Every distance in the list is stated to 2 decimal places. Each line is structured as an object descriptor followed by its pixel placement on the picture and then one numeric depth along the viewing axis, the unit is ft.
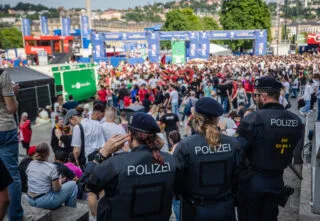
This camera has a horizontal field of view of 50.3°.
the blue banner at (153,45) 113.09
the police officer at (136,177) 8.07
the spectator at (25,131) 28.17
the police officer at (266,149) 11.25
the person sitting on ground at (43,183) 13.50
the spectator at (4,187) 6.90
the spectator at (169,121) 28.25
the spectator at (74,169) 16.55
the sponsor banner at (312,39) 147.80
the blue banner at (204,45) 113.19
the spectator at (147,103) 38.73
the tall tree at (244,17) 187.62
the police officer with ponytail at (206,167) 9.52
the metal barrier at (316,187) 12.44
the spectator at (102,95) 46.76
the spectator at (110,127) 18.99
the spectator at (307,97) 40.14
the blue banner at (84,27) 136.11
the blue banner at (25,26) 159.25
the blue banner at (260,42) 114.01
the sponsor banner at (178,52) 100.07
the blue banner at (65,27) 171.92
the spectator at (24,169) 15.35
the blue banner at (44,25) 172.34
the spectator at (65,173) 15.23
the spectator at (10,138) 9.83
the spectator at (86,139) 18.70
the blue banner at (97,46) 120.67
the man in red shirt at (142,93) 42.32
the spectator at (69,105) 32.50
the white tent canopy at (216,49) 126.93
